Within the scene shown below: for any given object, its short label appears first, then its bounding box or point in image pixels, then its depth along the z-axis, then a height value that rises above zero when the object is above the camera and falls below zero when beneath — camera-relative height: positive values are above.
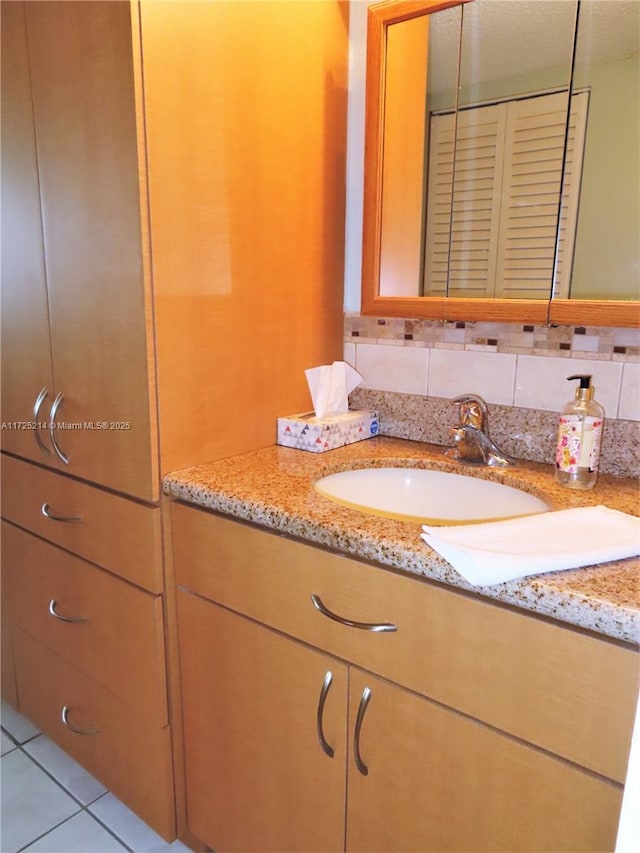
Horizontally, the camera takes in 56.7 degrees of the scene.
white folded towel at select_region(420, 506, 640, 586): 0.72 -0.31
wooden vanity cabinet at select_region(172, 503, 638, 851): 0.72 -0.60
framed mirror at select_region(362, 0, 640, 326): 1.06 +0.26
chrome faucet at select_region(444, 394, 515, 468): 1.22 -0.28
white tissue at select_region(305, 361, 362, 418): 1.38 -0.21
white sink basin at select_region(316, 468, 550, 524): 1.14 -0.39
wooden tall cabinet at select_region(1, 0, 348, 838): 1.04 +0.02
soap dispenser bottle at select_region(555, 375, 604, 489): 1.05 -0.24
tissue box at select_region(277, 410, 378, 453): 1.29 -0.30
